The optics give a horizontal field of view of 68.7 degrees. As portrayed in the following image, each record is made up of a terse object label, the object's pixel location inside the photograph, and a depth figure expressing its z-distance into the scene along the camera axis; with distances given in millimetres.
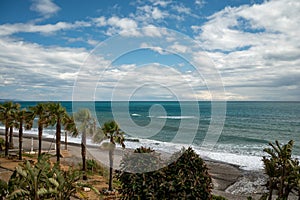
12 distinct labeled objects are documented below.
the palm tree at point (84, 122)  19219
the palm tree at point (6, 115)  22432
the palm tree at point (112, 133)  17093
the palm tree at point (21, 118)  21811
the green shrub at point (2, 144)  26278
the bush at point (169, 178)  9203
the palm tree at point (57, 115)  20697
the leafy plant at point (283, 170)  10646
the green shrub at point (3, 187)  7680
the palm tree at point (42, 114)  20581
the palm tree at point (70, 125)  21823
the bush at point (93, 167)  21885
